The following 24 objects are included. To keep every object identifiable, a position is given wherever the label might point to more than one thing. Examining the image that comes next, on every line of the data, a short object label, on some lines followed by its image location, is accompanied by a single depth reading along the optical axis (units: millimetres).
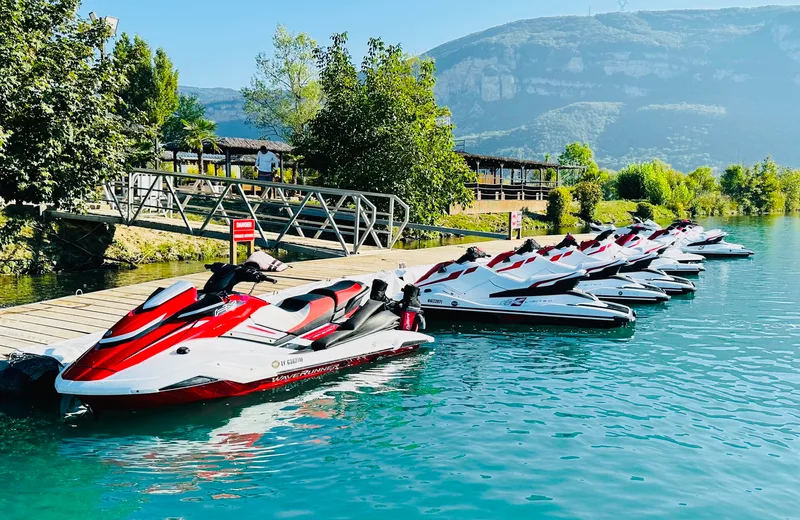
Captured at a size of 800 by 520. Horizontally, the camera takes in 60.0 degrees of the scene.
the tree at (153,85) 50250
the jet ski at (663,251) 16766
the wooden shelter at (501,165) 44688
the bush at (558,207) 45750
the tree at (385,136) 26484
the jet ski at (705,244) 23422
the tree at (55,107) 11883
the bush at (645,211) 53812
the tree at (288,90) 55594
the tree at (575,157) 76619
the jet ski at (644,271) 14961
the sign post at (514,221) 17266
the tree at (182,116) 58156
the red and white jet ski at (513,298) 11188
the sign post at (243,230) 11102
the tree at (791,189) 76562
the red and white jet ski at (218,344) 6016
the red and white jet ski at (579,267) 11523
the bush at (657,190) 61319
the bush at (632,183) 62750
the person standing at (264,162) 19484
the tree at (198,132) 43781
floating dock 7699
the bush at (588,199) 47406
